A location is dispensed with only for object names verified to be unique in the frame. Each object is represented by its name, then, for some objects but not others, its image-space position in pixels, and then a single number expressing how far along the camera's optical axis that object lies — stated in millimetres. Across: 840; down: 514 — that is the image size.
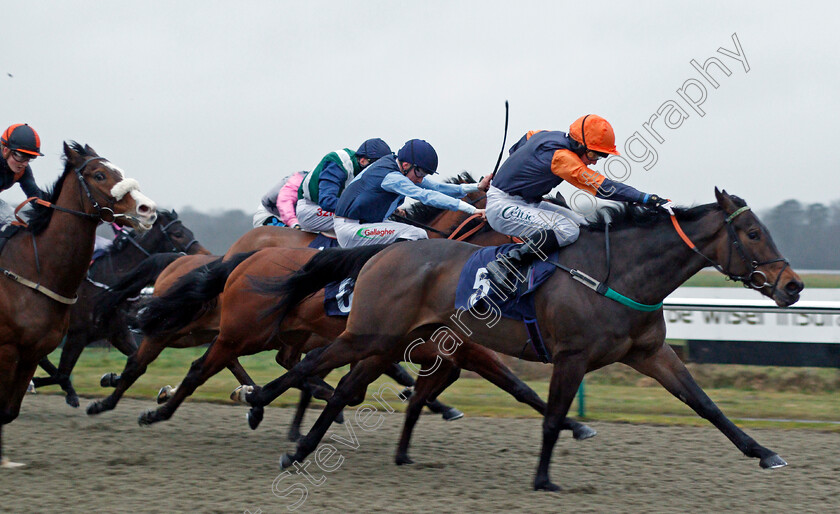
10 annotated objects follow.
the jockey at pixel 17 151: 10391
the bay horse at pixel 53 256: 9539
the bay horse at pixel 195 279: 12031
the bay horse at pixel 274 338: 10867
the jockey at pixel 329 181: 12961
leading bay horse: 8937
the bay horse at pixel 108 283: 14523
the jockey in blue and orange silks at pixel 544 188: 9281
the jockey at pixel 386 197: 11328
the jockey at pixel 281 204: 15039
